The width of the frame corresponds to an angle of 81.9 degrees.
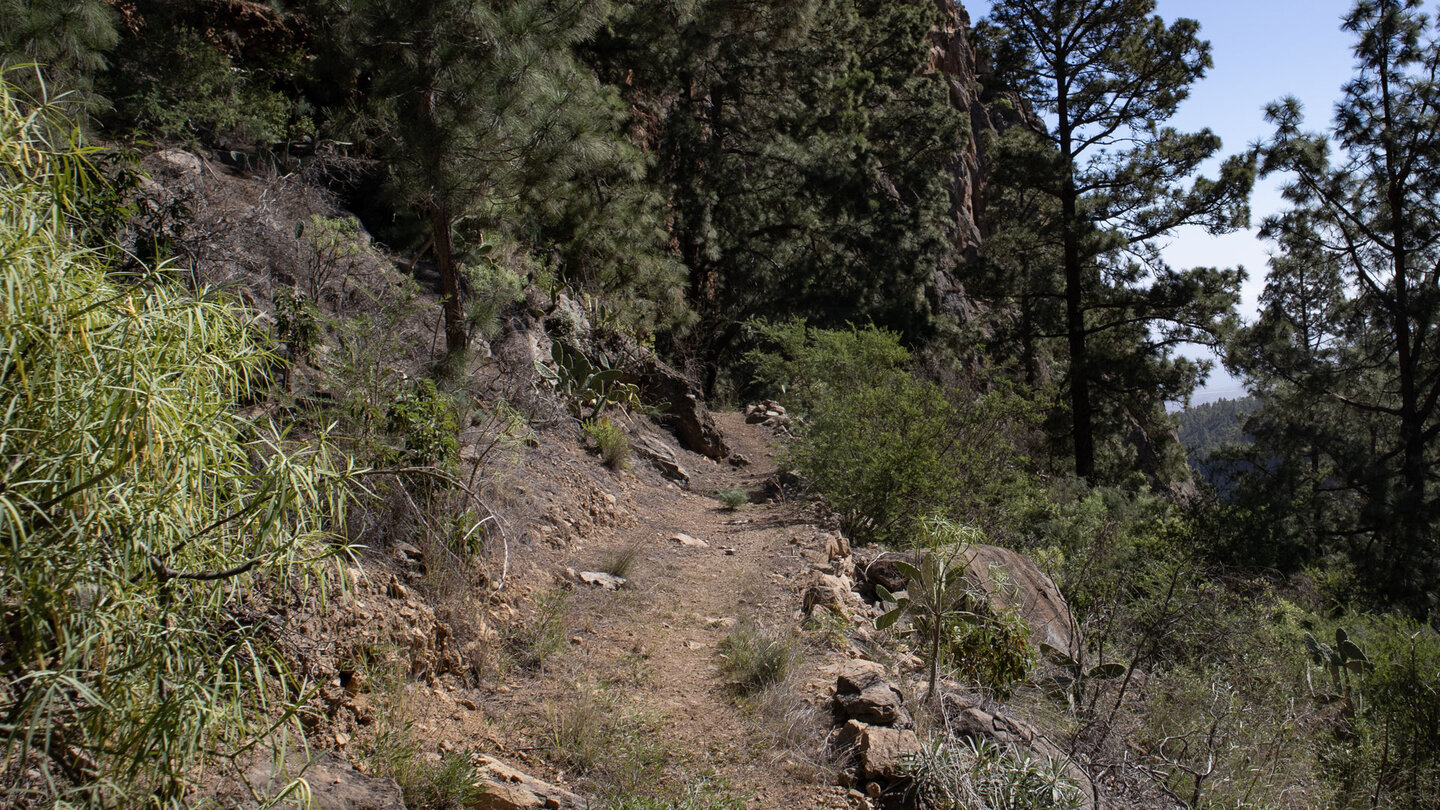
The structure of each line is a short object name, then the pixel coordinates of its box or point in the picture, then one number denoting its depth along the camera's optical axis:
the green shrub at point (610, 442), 8.00
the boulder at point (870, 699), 3.67
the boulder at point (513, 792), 2.80
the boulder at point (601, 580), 5.24
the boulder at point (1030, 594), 5.02
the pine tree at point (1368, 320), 12.92
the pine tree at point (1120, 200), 14.88
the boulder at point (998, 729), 3.49
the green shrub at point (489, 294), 6.88
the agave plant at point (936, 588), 3.95
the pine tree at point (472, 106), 5.96
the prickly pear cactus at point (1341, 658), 5.95
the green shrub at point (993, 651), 4.40
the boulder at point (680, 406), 10.84
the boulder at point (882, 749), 3.37
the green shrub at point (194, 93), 7.29
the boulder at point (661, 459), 9.09
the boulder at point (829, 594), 5.14
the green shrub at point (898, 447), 7.28
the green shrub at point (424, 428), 4.24
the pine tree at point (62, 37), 5.92
